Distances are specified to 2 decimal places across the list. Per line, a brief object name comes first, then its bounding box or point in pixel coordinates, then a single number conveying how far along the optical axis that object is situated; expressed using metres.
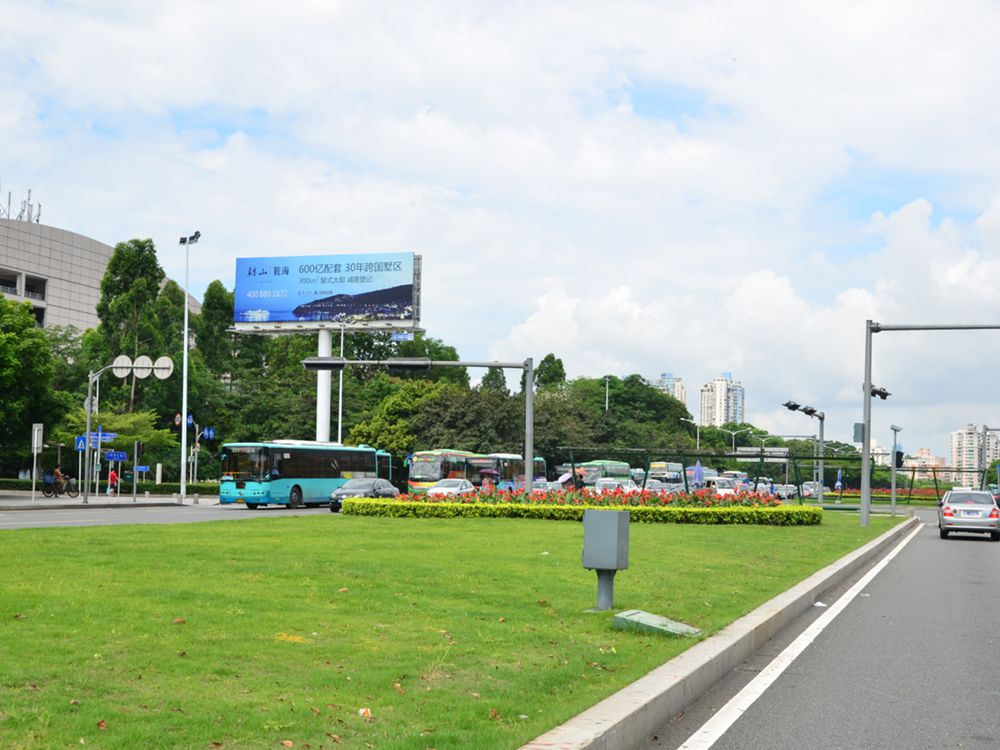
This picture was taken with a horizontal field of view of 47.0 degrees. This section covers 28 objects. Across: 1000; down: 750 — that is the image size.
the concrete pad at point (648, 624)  9.84
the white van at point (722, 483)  63.04
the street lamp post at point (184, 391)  57.84
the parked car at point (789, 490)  58.66
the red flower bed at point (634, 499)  34.41
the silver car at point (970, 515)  30.67
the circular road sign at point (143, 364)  48.98
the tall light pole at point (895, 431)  55.62
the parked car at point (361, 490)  43.83
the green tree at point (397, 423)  79.81
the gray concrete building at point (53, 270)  97.25
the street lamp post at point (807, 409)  49.56
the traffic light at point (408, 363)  32.88
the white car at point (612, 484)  52.31
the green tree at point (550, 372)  120.19
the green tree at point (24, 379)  49.44
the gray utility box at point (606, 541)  10.55
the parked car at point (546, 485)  56.54
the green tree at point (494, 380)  112.88
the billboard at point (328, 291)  68.88
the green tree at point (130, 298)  66.69
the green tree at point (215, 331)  92.12
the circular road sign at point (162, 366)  48.25
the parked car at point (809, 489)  70.56
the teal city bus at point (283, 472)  48.44
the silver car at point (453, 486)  44.74
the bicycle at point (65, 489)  56.59
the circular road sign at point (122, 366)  49.93
